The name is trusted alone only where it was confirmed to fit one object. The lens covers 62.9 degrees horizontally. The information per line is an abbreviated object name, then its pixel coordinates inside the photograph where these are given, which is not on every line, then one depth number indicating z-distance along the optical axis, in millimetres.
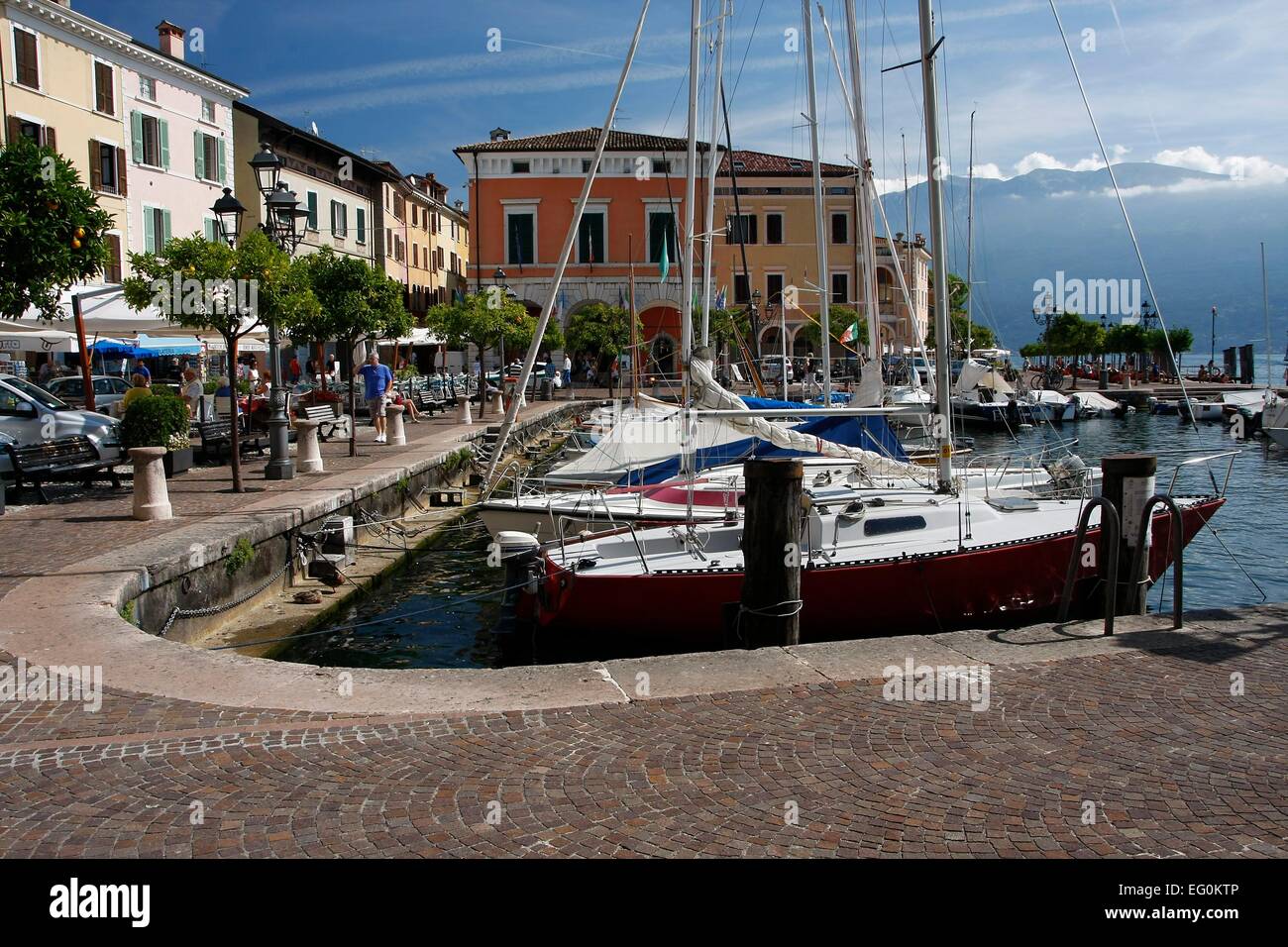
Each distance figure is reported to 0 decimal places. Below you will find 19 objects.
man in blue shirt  23609
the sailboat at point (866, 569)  10672
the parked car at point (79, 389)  26500
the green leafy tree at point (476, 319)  33000
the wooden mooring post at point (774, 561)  8203
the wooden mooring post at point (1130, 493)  8953
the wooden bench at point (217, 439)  18562
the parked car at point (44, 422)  15969
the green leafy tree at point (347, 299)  23172
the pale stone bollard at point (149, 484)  12820
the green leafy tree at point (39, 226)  12547
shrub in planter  16188
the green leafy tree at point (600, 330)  45656
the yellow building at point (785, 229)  54125
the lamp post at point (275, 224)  16719
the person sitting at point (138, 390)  16984
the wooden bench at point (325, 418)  23406
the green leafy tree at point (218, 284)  14078
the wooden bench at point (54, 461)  14188
